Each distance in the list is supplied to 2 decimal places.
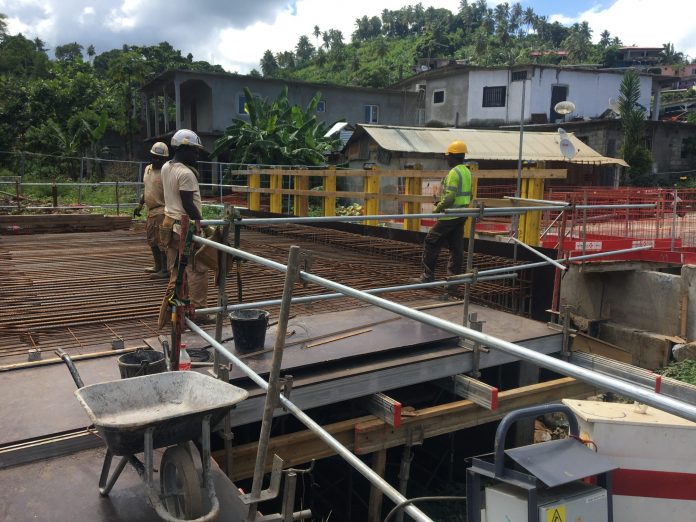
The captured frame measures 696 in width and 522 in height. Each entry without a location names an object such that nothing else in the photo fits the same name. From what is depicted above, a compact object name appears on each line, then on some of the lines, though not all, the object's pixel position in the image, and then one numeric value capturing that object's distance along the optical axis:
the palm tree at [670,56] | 96.56
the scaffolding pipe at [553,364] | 1.27
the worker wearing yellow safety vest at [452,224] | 6.26
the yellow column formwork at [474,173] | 8.46
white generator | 2.22
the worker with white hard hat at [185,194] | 4.98
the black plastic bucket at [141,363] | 3.57
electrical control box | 2.23
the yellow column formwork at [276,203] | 13.57
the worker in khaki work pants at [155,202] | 6.91
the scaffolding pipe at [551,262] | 5.33
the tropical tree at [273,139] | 21.89
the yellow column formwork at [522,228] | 8.12
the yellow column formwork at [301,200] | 12.48
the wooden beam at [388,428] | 3.94
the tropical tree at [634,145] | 25.69
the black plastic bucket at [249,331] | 4.39
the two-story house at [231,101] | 28.08
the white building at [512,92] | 30.39
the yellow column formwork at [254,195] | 14.29
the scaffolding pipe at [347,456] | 2.05
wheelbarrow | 2.53
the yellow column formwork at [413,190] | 9.92
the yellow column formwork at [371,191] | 10.51
